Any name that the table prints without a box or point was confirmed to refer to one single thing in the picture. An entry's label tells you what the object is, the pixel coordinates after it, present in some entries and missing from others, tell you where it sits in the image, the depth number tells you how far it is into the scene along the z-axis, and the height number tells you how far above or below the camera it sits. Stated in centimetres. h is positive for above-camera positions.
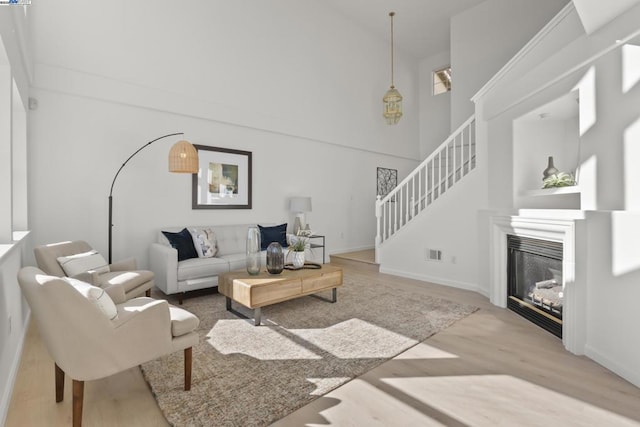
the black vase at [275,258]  355 -48
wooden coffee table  324 -76
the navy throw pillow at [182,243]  432 -39
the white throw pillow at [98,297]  176 -45
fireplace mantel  271 -35
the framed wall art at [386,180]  818 +88
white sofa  395 -66
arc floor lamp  393 +66
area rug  199 -113
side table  632 -59
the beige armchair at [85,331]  167 -65
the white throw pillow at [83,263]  304 -47
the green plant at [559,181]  317 +33
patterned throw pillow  453 -40
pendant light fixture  643 +219
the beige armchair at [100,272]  301 -58
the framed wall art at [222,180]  513 +57
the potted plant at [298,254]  394 -48
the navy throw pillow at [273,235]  540 -35
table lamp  611 +14
